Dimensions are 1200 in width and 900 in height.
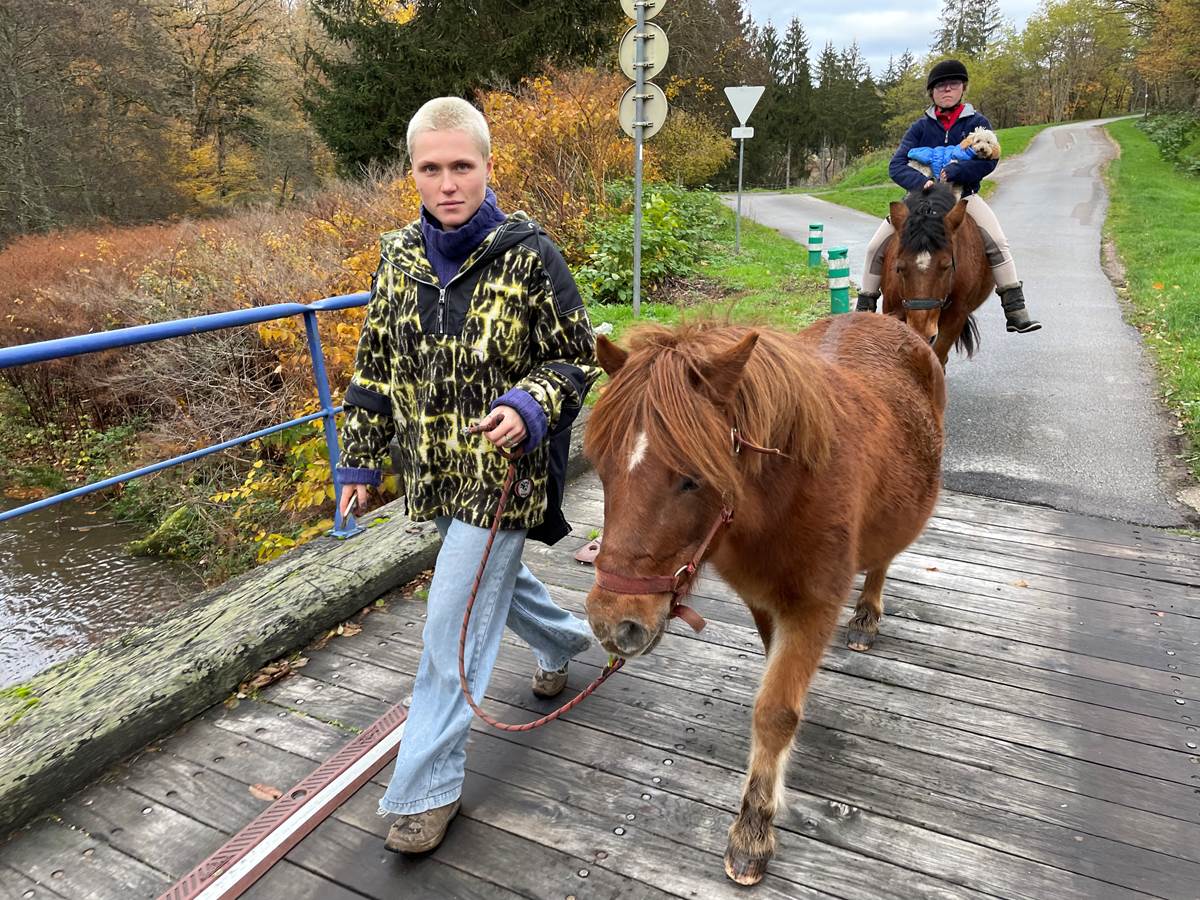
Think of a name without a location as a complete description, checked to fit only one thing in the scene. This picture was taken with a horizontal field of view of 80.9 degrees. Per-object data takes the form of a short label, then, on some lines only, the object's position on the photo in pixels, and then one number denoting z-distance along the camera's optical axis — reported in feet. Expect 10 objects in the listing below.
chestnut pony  5.74
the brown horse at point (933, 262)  17.62
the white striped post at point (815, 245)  42.86
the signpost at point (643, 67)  23.77
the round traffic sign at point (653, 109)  24.67
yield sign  42.35
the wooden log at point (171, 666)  8.05
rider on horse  19.52
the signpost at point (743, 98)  42.37
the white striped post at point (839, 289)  26.78
